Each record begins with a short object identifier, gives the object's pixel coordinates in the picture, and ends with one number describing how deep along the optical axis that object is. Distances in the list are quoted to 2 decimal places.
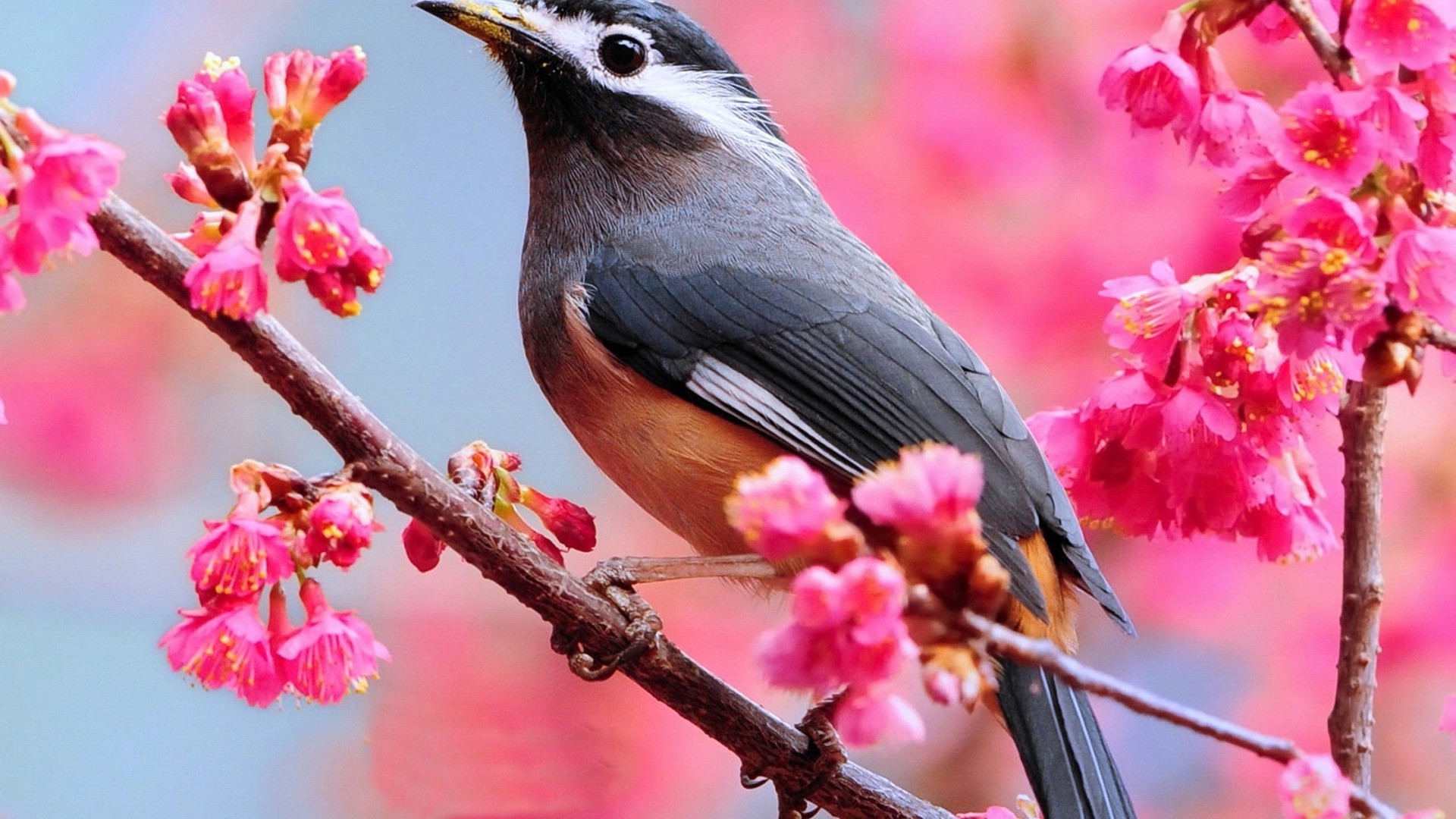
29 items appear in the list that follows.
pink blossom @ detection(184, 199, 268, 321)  2.87
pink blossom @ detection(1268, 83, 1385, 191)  2.88
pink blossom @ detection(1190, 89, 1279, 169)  2.91
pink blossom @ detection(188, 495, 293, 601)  2.88
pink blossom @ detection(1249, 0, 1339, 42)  2.92
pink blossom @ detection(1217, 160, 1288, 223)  2.90
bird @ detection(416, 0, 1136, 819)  2.97
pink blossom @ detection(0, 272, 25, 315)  2.86
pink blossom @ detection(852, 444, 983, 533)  2.83
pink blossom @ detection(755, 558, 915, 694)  2.83
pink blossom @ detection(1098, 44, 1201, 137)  2.91
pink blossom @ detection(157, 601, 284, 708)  2.89
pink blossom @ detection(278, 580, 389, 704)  2.90
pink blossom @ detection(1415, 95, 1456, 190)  2.89
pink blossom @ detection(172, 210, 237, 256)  2.89
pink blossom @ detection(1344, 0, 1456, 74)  2.88
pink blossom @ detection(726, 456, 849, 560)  2.83
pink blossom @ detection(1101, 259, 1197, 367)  2.92
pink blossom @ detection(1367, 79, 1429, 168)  2.88
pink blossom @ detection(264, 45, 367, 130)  2.89
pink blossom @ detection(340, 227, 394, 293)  2.87
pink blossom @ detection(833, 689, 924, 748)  2.84
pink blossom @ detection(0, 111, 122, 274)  2.85
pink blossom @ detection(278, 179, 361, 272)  2.87
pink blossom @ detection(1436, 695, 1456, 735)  2.89
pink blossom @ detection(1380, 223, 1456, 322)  2.87
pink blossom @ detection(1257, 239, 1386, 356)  2.87
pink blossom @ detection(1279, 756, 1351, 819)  2.83
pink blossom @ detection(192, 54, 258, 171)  2.89
